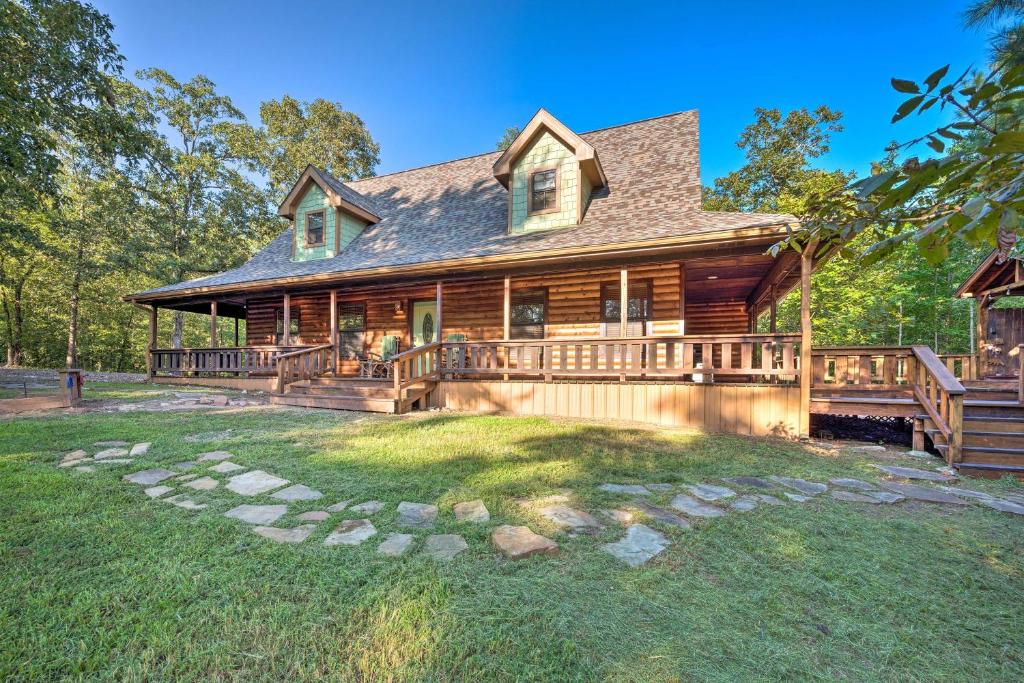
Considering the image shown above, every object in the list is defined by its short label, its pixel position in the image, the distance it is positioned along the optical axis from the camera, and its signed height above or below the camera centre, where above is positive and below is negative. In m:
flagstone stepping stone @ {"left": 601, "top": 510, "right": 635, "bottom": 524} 3.10 -1.29
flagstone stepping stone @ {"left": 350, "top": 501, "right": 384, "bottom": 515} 3.16 -1.27
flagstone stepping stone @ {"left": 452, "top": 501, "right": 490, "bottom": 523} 3.04 -1.27
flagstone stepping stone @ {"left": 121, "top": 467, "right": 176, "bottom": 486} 3.72 -1.23
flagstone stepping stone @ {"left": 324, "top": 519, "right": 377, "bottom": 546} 2.69 -1.28
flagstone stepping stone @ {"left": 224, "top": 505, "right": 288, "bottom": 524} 3.01 -1.27
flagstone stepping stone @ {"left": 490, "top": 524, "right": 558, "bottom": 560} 2.55 -1.27
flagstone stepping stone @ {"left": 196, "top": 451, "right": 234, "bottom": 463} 4.46 -1.22
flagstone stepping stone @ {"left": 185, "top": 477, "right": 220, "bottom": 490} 3.63 -1.25
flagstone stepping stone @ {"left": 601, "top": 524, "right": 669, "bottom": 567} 2.56 -1.30
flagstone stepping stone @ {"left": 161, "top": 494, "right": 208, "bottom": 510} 3.21 -1.26
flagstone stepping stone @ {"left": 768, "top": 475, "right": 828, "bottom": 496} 3.95 -1.35
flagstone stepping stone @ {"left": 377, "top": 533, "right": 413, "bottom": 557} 2.56 -1.28
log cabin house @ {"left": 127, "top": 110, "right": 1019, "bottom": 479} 6.68 +1.39
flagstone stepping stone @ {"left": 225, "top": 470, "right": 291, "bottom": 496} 3.60 -1.26
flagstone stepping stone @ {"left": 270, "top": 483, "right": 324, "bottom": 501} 3.44 -1.27
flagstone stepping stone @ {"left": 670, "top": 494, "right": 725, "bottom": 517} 3.29 -1.32
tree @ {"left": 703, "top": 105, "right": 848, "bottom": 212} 19.67 +9.66
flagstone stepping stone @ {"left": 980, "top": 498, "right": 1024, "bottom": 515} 3.59 -1.39
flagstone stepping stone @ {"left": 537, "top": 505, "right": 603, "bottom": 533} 2.96 -1.28
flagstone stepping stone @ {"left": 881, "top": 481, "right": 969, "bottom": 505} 3.81 -1.38
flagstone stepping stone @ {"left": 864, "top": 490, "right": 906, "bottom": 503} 3.79 -1.37
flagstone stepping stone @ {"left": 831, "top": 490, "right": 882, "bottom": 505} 3.75 -1.37
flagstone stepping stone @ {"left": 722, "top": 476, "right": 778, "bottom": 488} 4.07 -1.34
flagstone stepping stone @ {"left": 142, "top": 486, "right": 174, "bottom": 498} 3.45 -1.25
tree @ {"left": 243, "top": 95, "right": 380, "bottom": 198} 22.55 +11.82
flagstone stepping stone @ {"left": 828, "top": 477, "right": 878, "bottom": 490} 4.13 -1.37
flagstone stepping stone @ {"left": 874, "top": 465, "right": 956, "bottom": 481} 4.53 -1.39
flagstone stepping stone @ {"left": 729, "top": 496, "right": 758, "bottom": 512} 3.45 -1.33
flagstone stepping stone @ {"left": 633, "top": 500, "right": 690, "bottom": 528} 3.09 -1.30
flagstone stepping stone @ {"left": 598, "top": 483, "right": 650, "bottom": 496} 3.72 -1.29
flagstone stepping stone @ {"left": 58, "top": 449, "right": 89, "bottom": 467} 4.20 -1.20
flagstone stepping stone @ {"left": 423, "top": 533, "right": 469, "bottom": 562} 2.53 -1.28
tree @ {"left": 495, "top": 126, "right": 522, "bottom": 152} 26.27 +13.69
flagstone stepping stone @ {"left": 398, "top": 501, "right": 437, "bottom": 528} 2.97 -1.28
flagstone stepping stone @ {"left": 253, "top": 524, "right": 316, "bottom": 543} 2.72 -1.28
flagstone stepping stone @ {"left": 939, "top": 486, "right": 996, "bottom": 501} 3.94 -1.40
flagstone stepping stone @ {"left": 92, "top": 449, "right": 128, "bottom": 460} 4.41 -1.19
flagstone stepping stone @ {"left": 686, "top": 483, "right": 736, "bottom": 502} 3.68 -1.32
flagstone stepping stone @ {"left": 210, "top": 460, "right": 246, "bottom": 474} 4.08 -1.24
